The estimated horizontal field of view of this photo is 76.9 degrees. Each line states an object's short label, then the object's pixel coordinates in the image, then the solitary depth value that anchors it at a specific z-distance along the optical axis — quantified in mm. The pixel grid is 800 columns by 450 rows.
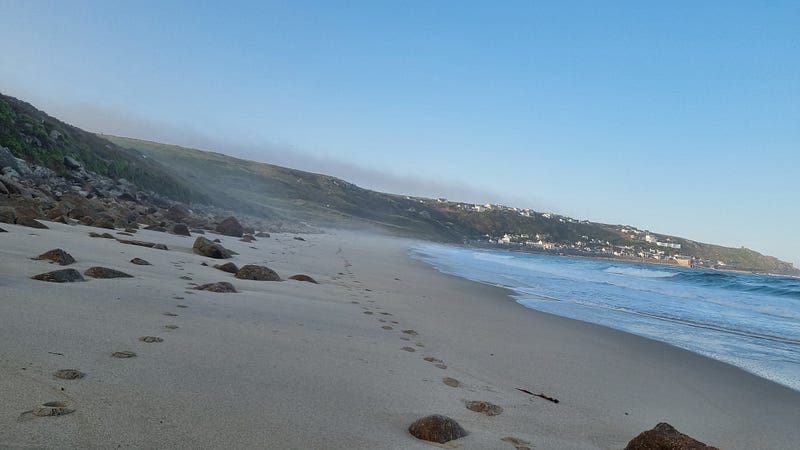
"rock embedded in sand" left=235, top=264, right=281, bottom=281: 7691
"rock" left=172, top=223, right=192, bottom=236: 12578
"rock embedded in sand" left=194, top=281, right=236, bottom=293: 5961
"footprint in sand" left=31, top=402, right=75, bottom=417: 2120
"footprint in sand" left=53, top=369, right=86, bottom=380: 2567
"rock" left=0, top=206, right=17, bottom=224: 7570
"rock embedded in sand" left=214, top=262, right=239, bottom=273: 8000
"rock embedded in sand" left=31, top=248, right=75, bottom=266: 5488
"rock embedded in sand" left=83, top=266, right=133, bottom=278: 5258
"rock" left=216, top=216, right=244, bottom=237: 16328
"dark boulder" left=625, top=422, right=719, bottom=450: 2658
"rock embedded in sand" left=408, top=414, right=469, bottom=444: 2746
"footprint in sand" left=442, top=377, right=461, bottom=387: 4094
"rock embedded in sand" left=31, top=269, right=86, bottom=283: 4641
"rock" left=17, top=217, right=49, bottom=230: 7667
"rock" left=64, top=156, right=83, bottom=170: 18031
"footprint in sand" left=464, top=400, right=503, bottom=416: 3529
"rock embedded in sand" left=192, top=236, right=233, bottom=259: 9234
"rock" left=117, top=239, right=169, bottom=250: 8581
